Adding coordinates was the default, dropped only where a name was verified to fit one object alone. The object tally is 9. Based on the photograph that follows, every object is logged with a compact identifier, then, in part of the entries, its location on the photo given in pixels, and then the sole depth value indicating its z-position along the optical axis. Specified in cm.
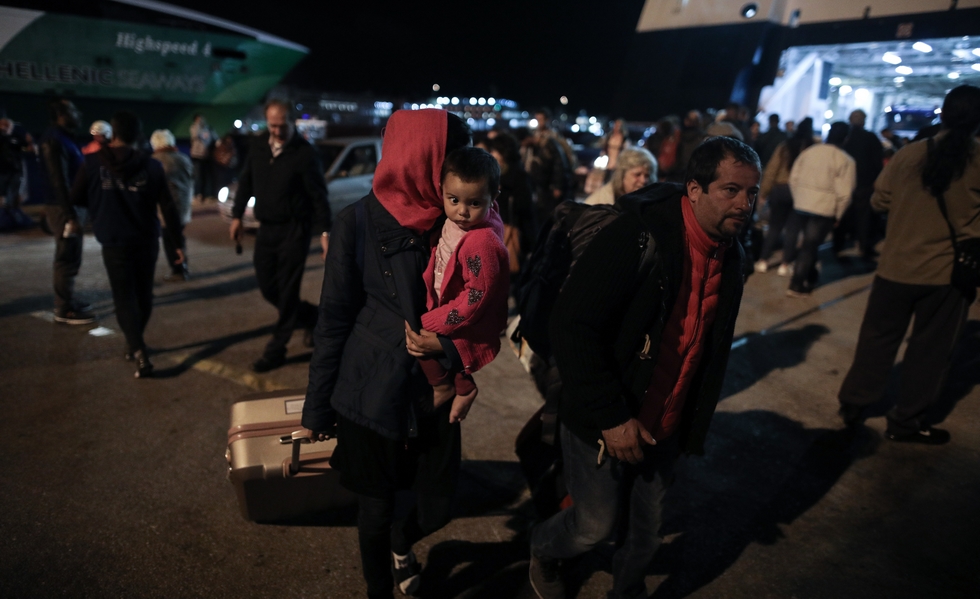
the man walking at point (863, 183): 877
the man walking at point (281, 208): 448
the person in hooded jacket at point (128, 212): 429
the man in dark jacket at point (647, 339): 188
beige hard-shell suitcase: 261
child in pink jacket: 187
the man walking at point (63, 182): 538
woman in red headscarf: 195
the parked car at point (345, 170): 1003
